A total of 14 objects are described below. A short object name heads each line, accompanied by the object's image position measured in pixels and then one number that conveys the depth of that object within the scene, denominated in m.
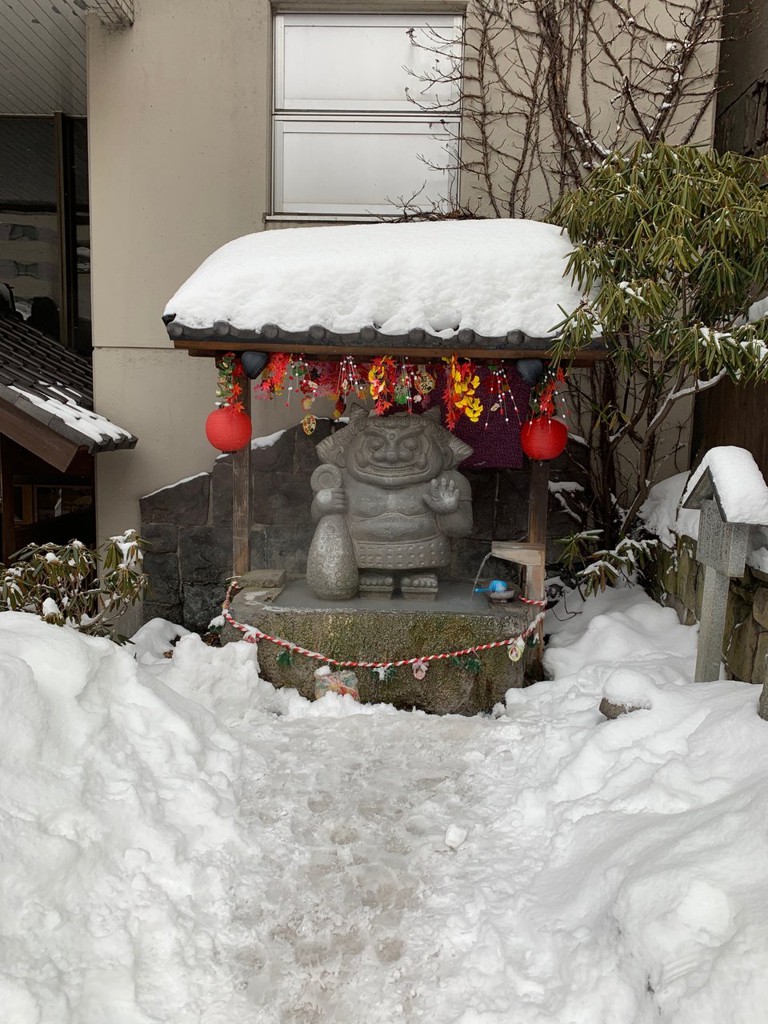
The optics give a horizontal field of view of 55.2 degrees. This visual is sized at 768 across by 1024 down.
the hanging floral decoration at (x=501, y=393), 5.03
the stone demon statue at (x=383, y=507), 5.17
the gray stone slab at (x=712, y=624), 3.80
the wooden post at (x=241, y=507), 5.42
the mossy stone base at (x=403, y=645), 4.93
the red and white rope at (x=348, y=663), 4.89
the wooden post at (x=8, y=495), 6.17
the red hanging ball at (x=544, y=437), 4.89
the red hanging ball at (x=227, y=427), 5.05
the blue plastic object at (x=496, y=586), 5.21
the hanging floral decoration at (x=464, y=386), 4.75
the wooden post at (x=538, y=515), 5.21
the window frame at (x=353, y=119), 6.69
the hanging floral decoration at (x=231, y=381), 4.92
